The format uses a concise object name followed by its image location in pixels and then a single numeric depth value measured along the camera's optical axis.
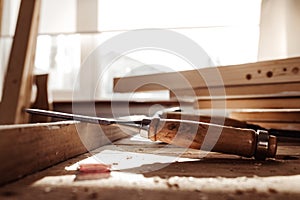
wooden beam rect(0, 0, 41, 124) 1.18
